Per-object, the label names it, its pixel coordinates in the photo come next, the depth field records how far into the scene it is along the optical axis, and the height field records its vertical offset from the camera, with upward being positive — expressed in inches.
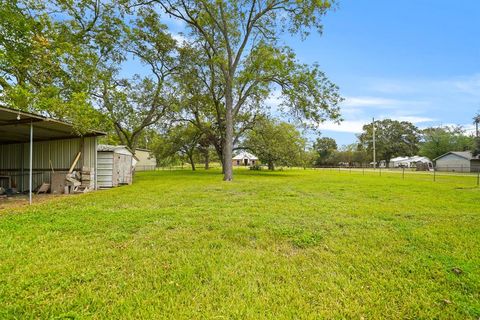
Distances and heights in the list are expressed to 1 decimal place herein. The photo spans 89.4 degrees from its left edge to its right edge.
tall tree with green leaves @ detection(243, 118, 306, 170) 826.8 +65.4
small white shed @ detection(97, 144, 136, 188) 476.4 -8.1
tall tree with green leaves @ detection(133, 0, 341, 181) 569.3 +259.6
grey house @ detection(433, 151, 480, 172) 1248.2 -2.2
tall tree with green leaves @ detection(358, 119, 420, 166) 2174.0 +211.6
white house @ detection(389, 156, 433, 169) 1904.8 +4.5
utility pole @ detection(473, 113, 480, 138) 1212.0 +214.7
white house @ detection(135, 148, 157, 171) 1485.7 +2.0
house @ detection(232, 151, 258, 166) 2275.8 +14.0
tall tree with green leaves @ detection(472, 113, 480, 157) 1098.2 +66.6
